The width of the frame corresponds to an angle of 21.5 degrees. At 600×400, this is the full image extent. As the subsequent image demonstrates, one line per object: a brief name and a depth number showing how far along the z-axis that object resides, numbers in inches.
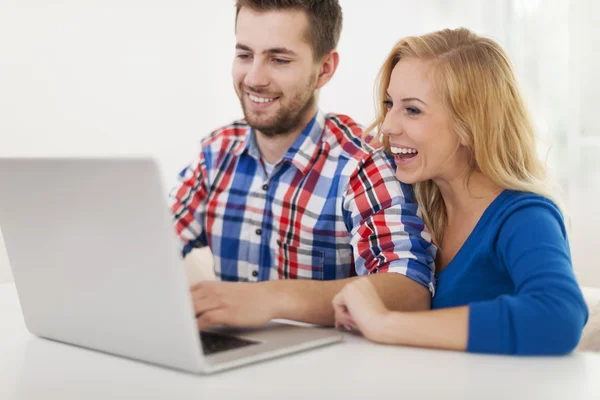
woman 83.4
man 95.2
